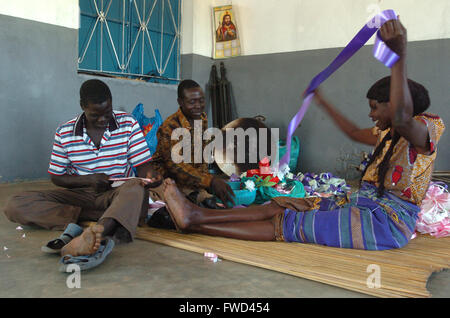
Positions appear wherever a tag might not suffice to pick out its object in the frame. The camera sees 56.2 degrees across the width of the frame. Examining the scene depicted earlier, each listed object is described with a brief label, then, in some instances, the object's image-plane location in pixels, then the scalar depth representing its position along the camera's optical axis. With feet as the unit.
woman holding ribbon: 6.55
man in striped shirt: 7.82
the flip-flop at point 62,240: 6.47
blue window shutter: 16.97
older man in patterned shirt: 9.23
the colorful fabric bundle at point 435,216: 8.43
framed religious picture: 20.84
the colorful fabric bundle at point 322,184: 12.90
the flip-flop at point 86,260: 5.78
